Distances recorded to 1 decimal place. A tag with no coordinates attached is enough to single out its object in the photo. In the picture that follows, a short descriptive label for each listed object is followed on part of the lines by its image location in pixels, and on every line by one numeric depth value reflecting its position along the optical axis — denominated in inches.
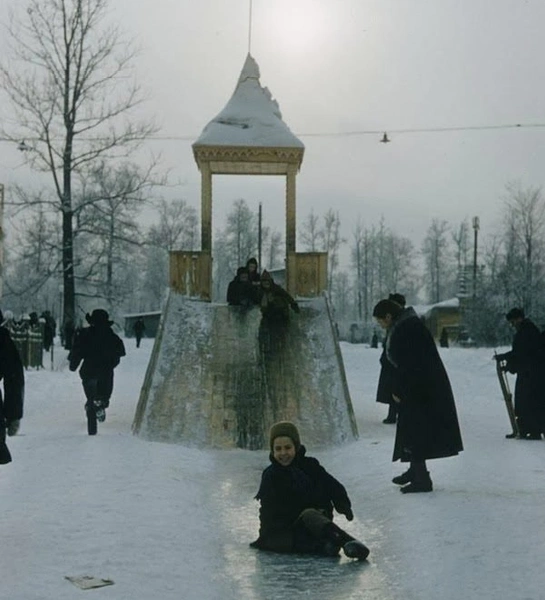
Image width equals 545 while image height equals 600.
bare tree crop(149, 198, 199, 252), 2733.8
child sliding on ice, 235.9
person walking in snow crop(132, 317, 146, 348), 1401.7
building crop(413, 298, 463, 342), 2522.1
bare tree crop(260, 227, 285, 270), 3070.9
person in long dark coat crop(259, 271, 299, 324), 593.9
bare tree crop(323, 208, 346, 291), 3132.4
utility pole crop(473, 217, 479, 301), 1896.8
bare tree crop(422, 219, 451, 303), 3331.7
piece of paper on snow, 194.3
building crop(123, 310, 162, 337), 2323.0
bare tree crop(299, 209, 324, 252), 3046.3
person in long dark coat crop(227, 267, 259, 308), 642.8
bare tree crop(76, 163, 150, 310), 1095.6
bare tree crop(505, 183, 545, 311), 1920.6
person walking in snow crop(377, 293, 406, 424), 519.2
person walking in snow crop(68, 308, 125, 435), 445.4
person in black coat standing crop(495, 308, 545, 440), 441.1
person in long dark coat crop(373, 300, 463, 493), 296.0
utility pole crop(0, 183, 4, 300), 1116.8
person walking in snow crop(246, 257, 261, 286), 663.6
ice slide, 449.1
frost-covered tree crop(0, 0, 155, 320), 1061.8
